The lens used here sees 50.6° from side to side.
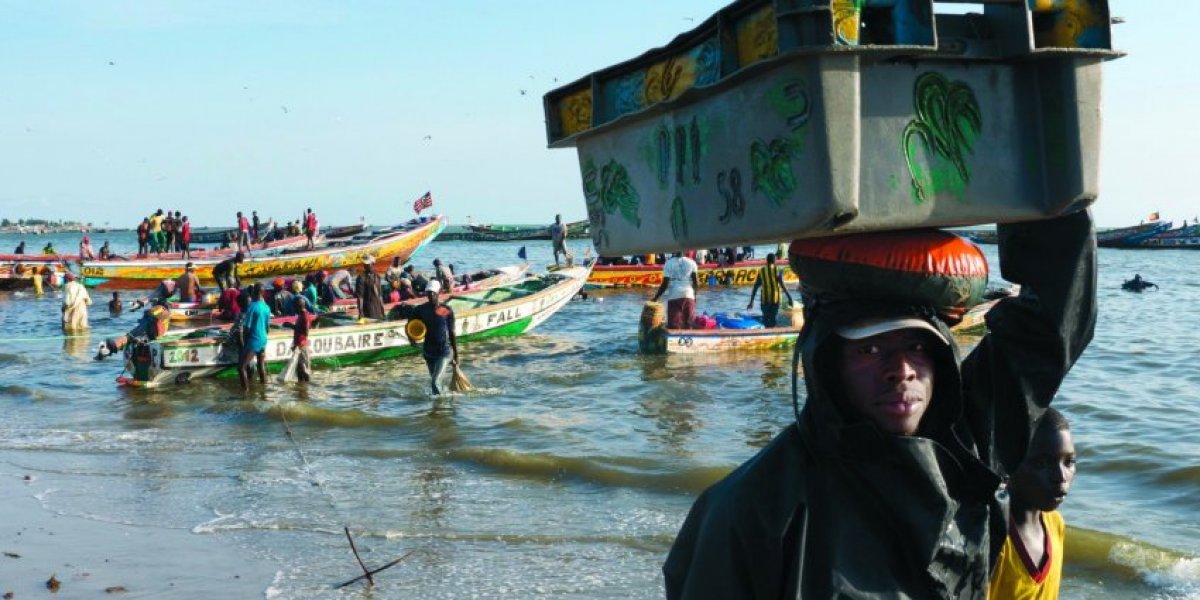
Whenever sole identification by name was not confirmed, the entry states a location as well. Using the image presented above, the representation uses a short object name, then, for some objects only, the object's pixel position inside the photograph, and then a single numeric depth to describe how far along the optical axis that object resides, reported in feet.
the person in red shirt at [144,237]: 146.41
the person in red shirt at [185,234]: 145.28
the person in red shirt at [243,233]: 142.34
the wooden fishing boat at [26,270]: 134.82
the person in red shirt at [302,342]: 63.16
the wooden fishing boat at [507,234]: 295.69
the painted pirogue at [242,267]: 132.67
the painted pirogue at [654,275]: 119.75
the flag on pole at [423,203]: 146.00
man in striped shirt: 70.64
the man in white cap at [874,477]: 6.97
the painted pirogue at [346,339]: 61.31
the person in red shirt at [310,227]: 143.23
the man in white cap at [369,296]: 71.92
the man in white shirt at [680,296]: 68.44
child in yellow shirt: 11.59
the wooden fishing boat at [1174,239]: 225.15
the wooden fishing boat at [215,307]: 85.75
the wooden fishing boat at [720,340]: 67.82
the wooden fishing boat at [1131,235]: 230.48
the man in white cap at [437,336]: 53.47
